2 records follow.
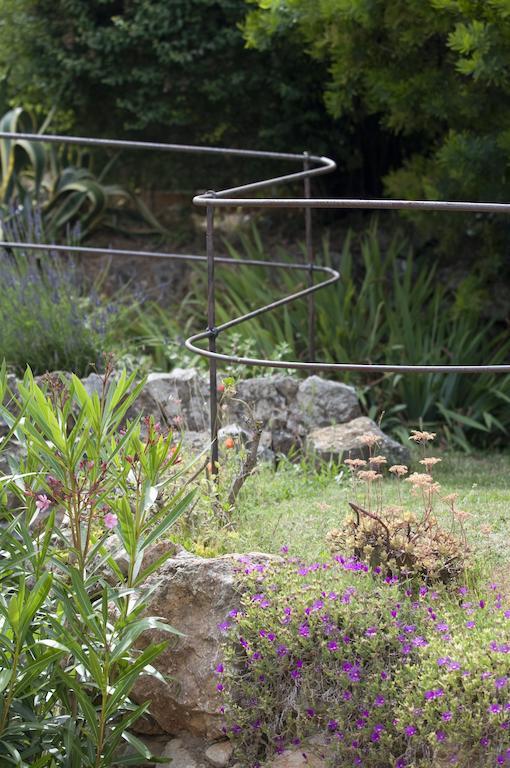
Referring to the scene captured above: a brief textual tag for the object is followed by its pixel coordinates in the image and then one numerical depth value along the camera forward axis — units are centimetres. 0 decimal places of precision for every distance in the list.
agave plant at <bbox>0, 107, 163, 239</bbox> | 827
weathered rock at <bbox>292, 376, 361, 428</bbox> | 545
